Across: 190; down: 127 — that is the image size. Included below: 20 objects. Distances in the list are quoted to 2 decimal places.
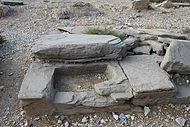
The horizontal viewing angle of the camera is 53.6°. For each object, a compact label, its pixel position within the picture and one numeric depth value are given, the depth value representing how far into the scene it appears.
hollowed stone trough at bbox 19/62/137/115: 2.78
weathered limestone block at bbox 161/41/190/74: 3.26
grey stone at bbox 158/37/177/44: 4.32
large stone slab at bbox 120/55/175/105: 2.88
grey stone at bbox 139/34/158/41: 4.70
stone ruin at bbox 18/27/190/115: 2.87
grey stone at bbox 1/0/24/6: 8.87
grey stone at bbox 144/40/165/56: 3.96
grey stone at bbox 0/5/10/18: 7.20
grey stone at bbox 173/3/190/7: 9.57
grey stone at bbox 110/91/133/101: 2.84
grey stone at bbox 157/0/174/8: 9.23
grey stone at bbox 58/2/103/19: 7.33
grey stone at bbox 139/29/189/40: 4.63
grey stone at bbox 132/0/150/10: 8.36
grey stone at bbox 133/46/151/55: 4.09
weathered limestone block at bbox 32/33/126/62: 3.38
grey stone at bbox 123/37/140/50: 4.18
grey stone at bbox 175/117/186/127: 2.76
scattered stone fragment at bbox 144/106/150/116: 2.92
